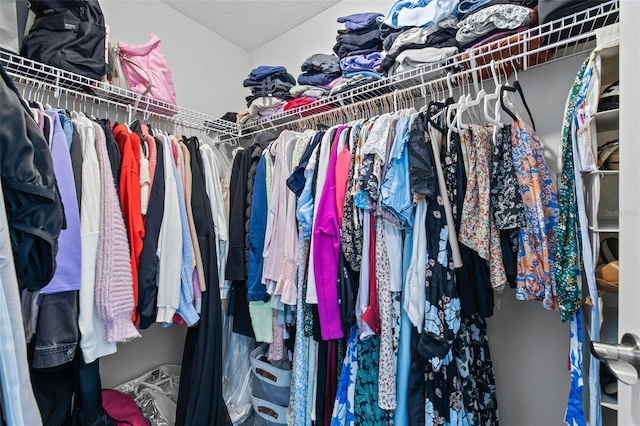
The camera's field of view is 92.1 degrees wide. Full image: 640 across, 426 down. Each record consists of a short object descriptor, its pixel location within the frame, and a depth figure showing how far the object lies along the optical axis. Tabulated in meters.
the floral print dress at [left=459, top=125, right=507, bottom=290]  0.90
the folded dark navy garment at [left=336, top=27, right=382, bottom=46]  1.49
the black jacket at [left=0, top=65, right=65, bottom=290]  0.56
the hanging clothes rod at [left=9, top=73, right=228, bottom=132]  1.30
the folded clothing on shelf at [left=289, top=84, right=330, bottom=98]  1.62
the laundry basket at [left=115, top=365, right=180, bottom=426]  1.47
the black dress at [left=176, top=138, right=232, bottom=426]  1.32
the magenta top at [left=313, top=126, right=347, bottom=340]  1.10
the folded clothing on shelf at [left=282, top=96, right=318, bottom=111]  1.62
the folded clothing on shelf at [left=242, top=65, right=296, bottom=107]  1.79
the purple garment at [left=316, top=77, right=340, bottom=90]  1.60
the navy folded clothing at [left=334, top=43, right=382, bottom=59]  1.49
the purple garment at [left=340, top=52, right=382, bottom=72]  1.44
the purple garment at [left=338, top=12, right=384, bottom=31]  1.49
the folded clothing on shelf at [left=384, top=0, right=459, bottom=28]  1.21
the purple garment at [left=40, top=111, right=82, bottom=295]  0.90
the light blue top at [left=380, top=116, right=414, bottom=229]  0.99
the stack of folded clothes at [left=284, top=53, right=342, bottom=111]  1.62
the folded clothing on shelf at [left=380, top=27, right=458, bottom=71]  1.21
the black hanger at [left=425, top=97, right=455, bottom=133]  1.03
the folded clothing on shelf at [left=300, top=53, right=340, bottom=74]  1.62
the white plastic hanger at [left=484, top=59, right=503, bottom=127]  0.96
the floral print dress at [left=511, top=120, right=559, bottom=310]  0.87
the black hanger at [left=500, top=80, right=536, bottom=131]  0.95
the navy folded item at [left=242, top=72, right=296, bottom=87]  1.81
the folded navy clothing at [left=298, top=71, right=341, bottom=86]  1.62
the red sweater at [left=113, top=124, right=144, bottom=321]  1.12
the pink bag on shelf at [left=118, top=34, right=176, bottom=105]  1.47
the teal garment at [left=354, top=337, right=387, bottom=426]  1.07
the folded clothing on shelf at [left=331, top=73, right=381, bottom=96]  1.40
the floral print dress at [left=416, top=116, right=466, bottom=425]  0.91
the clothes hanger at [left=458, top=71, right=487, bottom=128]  0.99
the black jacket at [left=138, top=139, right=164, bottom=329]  1.12
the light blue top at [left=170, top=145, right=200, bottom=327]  1.24
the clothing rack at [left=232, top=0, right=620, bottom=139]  0.96
